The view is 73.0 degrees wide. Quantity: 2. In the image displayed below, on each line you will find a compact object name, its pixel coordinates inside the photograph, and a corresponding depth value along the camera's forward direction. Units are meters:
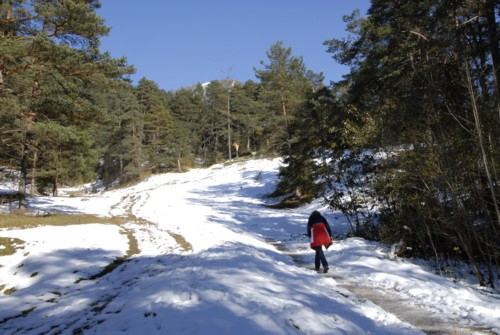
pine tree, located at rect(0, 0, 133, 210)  12.62
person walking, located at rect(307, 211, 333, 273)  9.34
